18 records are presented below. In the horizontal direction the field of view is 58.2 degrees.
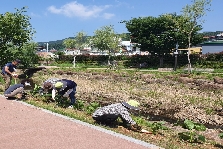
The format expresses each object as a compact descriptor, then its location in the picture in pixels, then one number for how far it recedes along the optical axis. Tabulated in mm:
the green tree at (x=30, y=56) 21309
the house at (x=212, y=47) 33143
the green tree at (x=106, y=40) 30362
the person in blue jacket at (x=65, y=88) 6360
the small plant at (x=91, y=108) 6337
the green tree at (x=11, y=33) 14230
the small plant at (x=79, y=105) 6847
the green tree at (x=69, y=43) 41894
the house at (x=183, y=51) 25890
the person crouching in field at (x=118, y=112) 4754
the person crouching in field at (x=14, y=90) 7283
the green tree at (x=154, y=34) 25055
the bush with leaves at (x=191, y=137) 4633
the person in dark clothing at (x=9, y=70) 8216
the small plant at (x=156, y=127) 5163
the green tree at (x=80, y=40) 37795
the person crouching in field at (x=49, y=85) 6714
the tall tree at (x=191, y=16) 16796
